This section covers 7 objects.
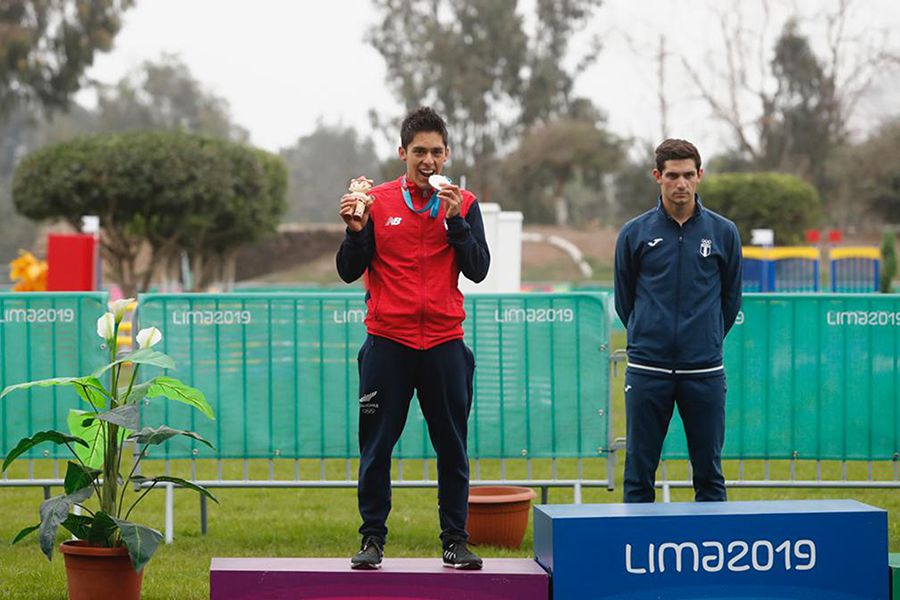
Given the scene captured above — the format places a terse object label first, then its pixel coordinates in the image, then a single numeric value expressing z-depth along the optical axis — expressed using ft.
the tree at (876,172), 176.04
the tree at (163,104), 270.26
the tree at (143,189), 105.09
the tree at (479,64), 214.90
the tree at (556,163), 200.85
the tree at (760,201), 146.51
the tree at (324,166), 326.65
